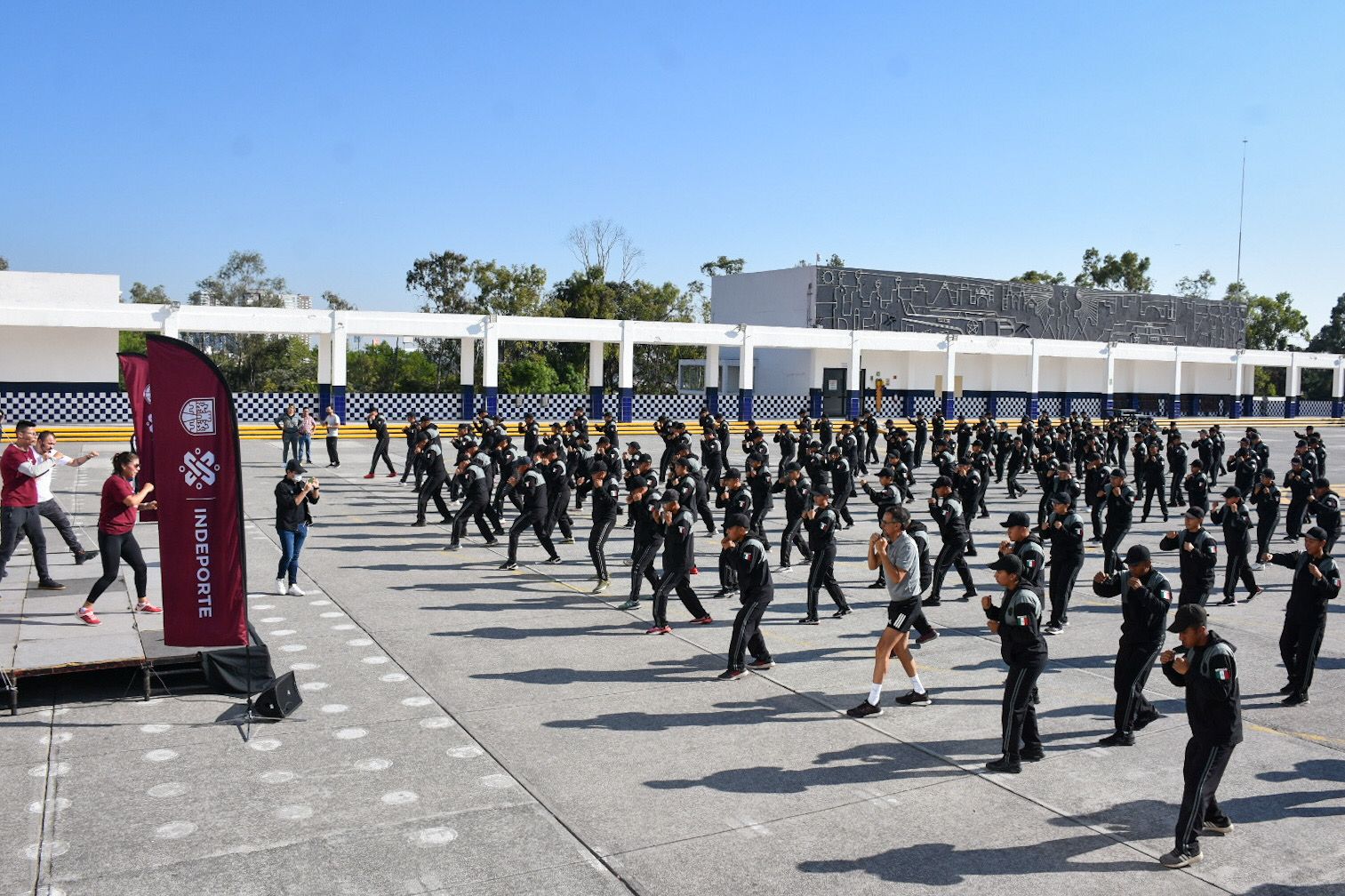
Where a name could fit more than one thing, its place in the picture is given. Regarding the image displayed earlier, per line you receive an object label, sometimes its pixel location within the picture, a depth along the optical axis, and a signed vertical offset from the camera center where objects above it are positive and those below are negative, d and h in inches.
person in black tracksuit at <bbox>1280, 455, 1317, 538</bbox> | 699.4 -59.3
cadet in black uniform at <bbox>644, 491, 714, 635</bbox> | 433.7 -65.8
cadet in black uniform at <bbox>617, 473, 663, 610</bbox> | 466.3 -64.5
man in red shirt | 433.1 -47.5
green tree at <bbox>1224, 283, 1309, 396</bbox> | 3287.4 +237.0
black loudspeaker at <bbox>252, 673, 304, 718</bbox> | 326.6 -95.3
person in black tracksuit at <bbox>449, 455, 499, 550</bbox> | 629.0 -66.4
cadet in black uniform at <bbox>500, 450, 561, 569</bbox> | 564.4 -62.7
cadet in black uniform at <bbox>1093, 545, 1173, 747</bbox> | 311.3 -66.0
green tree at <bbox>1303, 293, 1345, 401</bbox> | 3427.7 +210.7
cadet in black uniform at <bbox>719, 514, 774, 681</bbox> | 372.5 -68.7
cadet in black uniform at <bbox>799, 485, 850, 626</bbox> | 450.6 -60.3
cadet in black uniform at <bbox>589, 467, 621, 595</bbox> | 536.4 -63.5
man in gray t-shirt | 337.1 -63.7
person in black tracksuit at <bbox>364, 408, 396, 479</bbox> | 986.7 -49.5
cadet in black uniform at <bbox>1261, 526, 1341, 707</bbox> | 354.9 -65.8
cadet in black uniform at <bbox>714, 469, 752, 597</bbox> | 509.7 -52.4
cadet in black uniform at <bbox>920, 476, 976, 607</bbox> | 478.0 -59.3
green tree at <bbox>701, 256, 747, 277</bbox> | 3176.7 +356.7
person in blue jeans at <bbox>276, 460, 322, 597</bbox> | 473.1 -59.5
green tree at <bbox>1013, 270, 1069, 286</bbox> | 3299.7 +357.7
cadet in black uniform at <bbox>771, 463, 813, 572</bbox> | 574.9 -58.2
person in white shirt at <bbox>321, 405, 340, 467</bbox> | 1058.1 -50.1
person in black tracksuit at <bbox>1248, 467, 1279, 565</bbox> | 625.3 -59.5
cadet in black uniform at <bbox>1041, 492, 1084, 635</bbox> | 438.3 -62.0
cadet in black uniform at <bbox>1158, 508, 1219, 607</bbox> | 407.8 -58.0
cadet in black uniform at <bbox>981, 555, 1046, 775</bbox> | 286.5 -65.9
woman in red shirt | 400.8 -53.4
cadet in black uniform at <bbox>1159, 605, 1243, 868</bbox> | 237.9 -69.2
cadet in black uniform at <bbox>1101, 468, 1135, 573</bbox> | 520.4 -52.7
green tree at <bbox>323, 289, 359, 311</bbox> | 2920.8 +210.9
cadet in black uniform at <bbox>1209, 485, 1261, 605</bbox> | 523.2 -65.7
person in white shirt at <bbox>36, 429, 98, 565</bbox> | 442.9 -49.2
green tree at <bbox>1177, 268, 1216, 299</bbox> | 3858.3 +408.7
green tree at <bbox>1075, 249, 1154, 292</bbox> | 3410.4 +390.7
